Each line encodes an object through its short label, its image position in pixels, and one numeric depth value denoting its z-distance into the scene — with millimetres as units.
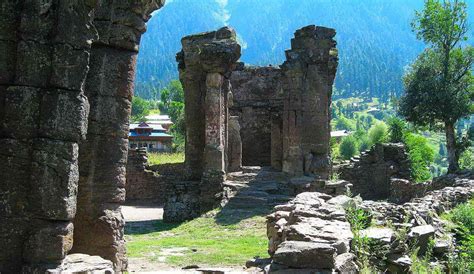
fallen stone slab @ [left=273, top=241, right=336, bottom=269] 6043
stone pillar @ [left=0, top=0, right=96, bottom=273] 5613
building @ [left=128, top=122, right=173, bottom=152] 65250
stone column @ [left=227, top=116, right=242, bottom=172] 21153
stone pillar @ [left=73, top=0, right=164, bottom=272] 8031
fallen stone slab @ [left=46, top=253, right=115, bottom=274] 5652
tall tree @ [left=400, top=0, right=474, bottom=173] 28969
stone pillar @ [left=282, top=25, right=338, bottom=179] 20672
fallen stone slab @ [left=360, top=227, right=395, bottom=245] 7923
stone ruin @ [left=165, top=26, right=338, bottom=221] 17953
